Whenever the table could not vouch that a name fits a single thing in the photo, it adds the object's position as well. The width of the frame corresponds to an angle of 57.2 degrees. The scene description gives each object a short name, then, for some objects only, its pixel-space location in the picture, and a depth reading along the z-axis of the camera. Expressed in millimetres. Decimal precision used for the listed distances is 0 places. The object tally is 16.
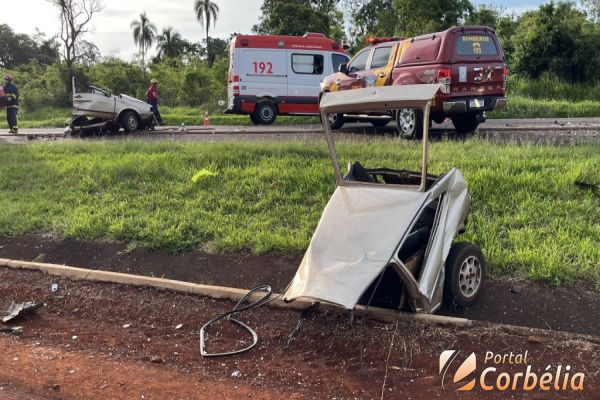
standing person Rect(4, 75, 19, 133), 18375
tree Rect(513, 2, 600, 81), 22609
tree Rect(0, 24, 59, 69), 58188
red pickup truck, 10336
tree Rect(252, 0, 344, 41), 31641
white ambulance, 17266
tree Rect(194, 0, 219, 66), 53844
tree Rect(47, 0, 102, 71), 36375
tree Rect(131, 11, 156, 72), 55625
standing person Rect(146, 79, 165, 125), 19203
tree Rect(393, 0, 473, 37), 28131
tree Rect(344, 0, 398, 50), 35988
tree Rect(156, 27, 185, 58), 56312
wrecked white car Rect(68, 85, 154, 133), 15194
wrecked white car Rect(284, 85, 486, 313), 3768
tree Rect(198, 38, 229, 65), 54681
